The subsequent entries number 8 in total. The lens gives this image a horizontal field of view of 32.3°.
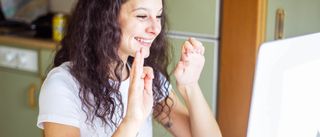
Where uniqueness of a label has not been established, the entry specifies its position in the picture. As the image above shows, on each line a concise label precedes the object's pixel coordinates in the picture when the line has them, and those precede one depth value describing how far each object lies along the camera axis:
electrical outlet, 2.60
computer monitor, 0.81
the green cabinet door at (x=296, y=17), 2.17
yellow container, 2.61
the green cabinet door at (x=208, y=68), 2.25
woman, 1.24
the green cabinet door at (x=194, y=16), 2.22
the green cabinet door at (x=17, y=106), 2.68
